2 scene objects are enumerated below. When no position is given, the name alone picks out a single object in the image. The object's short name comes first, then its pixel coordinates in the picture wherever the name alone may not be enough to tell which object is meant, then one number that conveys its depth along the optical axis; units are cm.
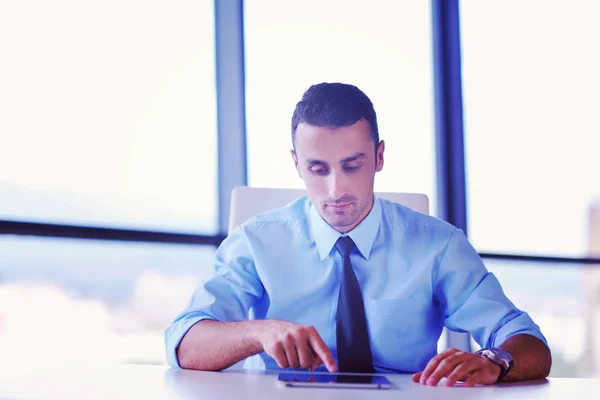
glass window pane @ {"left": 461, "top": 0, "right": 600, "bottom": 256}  337
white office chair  175
